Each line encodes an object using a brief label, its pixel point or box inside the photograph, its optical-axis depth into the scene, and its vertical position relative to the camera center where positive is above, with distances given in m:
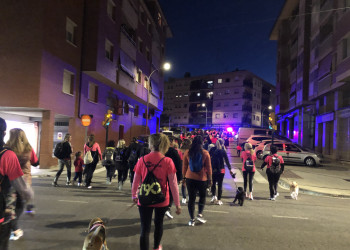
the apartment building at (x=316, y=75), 21.11 +6.61
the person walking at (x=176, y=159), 5.47 -0.53
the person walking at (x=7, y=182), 2.93 -0.64
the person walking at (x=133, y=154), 8.09 -0.67
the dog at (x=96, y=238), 3.18 -1.30
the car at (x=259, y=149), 21.27 -0.88
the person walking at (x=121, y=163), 8.95 -1.04
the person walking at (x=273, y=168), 8.16 -0.88
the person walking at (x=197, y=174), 5.40 -0.78
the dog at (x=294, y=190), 8.53 -1.61
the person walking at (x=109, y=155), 9.71 -0.88
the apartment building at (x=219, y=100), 71.12 +10.04
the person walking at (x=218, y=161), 7.26 -0.67
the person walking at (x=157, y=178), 3.40 -0.59
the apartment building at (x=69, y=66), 13.91 +3.87
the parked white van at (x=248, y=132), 28.64 +0.55
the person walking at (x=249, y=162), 8.12 -0.74
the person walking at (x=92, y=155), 9.39 -0.91
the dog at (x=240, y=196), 7.32 -1.59
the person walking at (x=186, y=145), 6.32 -0.25
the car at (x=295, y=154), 18.22 -0.99
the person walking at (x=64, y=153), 9.51 -0.86
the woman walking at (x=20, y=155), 4.16 -0.51
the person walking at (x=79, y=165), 9.71 -1.31
